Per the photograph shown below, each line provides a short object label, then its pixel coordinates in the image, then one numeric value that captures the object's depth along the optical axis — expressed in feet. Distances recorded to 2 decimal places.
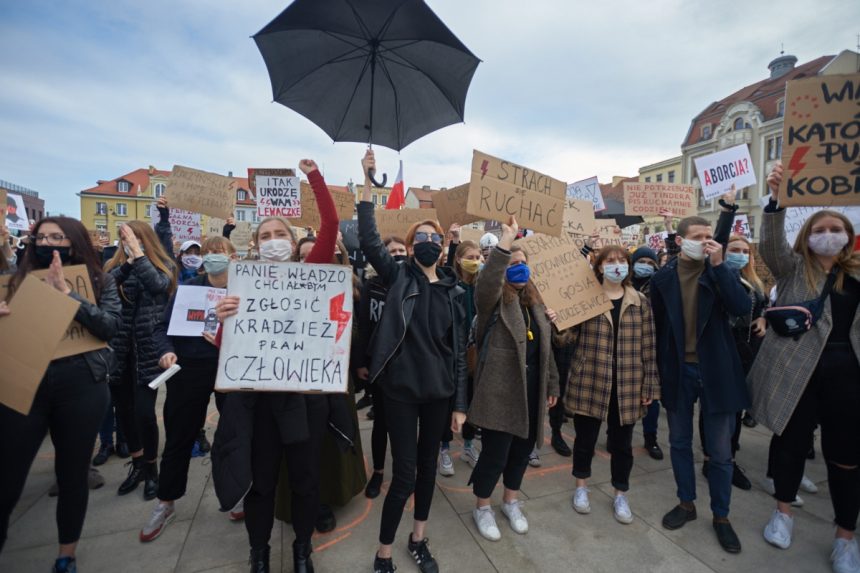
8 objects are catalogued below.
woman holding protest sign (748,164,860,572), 9.23
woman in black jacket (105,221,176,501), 11.07
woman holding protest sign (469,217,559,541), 9.79
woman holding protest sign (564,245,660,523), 10.99
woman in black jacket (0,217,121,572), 7.61
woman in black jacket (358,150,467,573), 8.45
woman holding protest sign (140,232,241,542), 9.88
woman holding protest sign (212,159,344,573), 7.63
